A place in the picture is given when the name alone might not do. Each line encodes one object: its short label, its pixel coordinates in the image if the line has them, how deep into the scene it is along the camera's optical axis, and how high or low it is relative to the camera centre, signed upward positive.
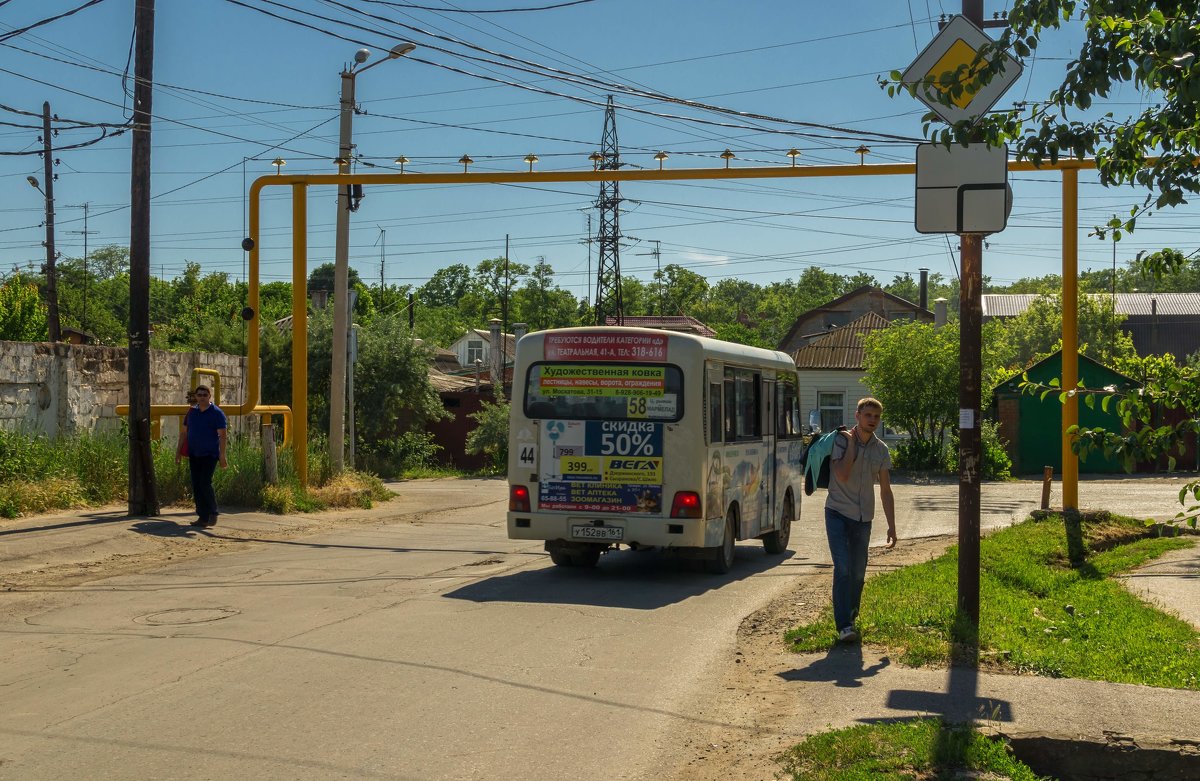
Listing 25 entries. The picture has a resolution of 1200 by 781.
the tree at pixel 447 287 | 155.38 +14.37
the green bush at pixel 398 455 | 36.34 -1.63
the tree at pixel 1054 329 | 66.44 +4.30
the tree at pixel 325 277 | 101.75 +11.27
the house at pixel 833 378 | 54.12 +1.00
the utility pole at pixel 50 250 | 41.22 +5.13
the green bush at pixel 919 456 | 37.56 -1.68
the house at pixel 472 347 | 90.56 +4.10
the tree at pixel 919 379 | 37.19 +0.66
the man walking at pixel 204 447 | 16.25 -0.61
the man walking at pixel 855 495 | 9.28 -0.71
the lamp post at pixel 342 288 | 22.27 +2.05
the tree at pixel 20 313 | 45.06 +3.31
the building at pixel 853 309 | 88.69 +6.59
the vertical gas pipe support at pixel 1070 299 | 15.98 +1.34
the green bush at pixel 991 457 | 36.00 -1.67
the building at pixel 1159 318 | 82.12 +5.60
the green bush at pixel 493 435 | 38.62 -1.08
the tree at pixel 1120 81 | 5.27 +1.41
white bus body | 12.95 -0.46
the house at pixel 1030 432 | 37.84 -0.96
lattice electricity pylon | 46.22 +6.29
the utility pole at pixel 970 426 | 9.34 -0.19
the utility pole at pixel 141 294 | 16.61 +1.45
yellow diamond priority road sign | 9.00 +2.54
